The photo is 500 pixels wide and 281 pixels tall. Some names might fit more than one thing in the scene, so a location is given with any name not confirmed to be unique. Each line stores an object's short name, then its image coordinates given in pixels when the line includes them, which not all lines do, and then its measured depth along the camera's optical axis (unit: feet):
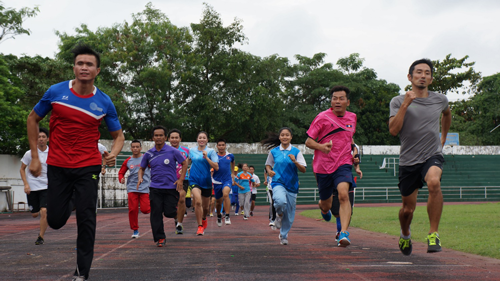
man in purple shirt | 31.50
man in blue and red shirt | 17.24
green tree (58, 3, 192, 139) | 133.39
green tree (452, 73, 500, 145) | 180.75
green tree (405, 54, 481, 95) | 198.80
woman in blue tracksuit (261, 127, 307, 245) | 30.50
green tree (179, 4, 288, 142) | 139.74
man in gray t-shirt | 20.17
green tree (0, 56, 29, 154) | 90.74
